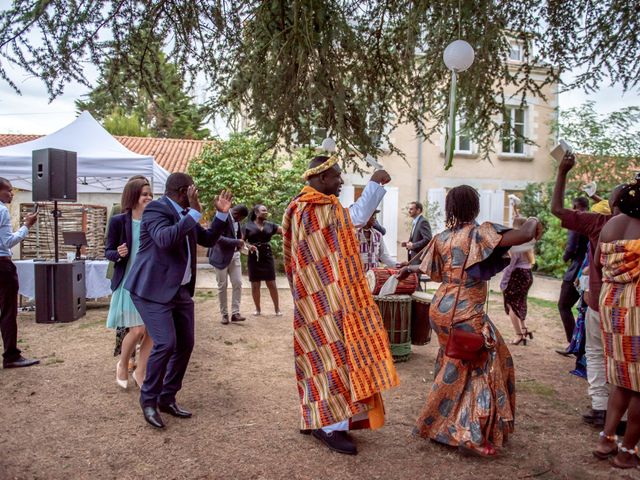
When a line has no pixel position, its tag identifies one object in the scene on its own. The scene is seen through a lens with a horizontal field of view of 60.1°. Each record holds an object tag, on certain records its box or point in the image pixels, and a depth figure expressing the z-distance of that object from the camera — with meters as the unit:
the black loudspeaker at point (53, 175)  8.36
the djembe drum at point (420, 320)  6.59
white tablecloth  9.48
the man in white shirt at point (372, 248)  7.10
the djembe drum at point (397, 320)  6.47
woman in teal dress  5.22
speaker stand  8.28
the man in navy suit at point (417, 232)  9.34
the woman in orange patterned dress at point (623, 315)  3.49
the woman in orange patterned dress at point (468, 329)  3.73
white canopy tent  10.10
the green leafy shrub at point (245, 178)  15.98
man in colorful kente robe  3.73
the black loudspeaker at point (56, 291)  8.46
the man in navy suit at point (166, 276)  4.20
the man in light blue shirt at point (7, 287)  6.00
